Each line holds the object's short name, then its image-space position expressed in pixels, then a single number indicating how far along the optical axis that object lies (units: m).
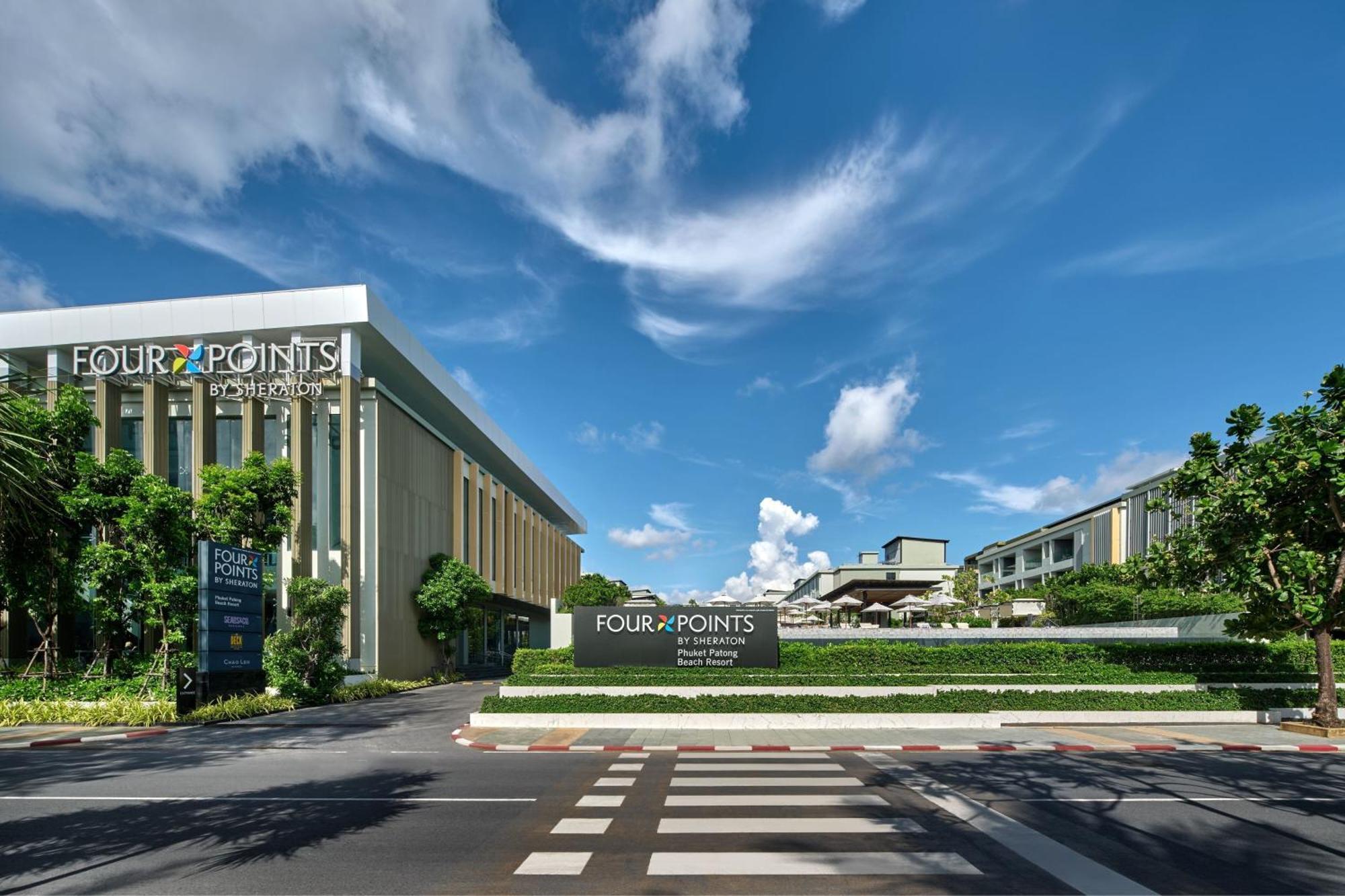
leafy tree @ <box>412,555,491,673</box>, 38.25
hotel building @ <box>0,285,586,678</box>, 32.38
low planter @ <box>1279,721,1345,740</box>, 19.02
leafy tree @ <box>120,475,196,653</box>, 24.98
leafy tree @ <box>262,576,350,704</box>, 26.52
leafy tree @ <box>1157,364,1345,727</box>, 19.03
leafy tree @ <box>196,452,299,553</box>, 26.86
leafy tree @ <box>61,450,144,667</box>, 24.92
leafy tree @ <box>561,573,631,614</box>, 51.69
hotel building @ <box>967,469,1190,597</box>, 66.00
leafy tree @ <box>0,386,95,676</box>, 25.39
